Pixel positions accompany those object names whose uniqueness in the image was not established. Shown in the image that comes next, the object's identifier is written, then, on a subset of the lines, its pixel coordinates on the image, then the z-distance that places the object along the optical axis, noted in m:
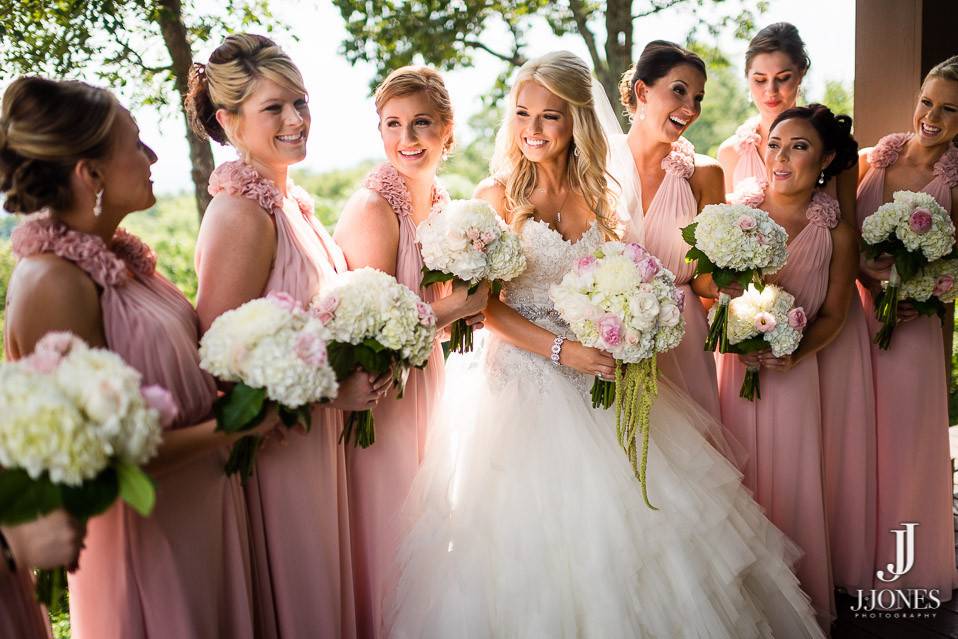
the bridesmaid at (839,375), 4.49
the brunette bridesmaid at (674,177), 4.18
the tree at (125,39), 4.48
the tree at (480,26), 6.99
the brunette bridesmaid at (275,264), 2.91
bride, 3.05
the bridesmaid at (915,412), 4.64
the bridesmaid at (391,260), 3.40
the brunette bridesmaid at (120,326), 2.27
